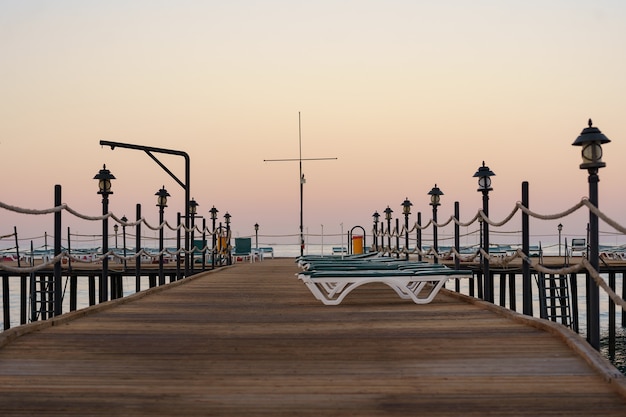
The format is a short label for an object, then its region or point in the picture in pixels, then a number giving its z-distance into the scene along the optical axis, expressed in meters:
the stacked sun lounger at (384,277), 6.62
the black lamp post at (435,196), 11.18
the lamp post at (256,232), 28.99
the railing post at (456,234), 8.62
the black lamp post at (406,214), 12.39
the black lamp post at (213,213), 20.61
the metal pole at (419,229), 10.60
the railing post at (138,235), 9.88
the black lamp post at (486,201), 7.39
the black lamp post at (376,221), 20.28
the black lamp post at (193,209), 16.80
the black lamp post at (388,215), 18.23
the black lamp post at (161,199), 12.97
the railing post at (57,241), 6.57
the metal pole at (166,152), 14.18
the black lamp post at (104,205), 7.84
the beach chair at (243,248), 26.41
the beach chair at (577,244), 29.58
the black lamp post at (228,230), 21.24
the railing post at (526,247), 6.17
